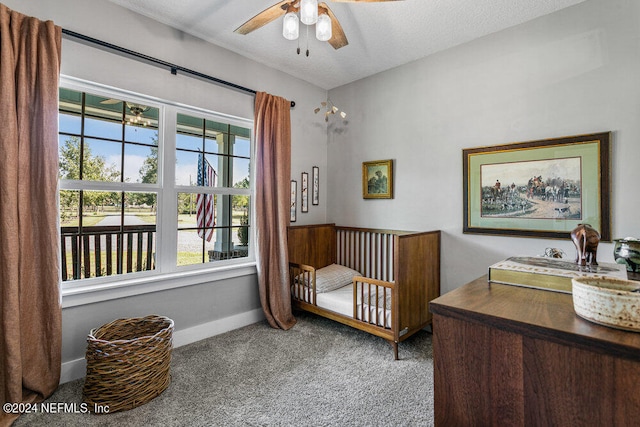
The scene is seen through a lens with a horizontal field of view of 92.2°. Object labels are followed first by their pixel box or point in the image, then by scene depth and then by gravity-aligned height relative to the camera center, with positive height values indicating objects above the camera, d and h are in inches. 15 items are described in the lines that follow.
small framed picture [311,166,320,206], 150.3 +15.4
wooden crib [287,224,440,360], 97.7 -22.2
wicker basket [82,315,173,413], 71.9 -37.2
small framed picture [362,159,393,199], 132.4 +16.2
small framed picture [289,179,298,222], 141.1 +7.8
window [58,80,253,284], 90.9 +10.1
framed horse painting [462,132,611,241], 87.4 +9.1
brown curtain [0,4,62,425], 69.7 +1.5
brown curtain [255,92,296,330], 121.9 +0.6
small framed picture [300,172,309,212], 145.3 +10.4
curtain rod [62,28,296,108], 84.2 +49.7
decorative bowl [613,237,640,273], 52.7 -6.6
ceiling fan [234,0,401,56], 62.4 +42.9
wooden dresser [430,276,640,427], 26.6 -14.7
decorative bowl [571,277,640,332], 28.6 -8.8
